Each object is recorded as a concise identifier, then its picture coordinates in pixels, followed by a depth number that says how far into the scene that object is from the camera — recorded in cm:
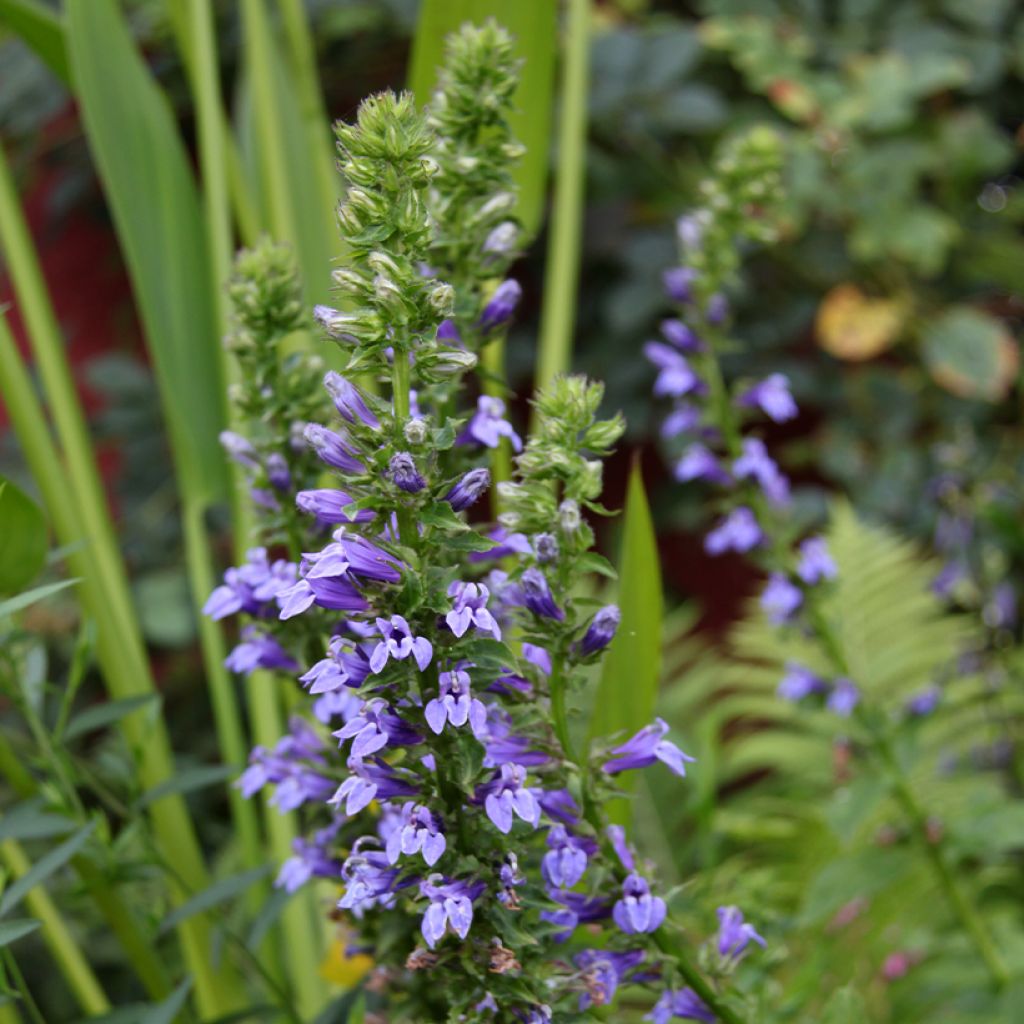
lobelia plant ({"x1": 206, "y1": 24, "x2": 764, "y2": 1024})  44
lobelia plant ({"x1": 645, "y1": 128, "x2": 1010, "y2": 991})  90
